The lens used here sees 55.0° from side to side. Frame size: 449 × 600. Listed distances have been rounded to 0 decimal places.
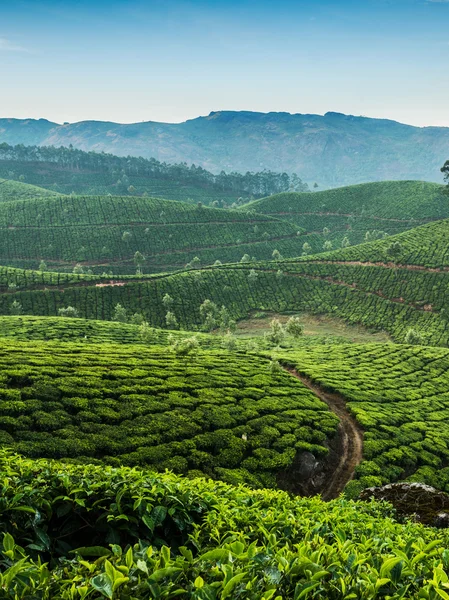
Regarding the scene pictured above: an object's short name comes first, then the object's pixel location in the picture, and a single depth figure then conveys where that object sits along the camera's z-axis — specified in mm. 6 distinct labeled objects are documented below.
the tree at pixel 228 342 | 52500
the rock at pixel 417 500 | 15531
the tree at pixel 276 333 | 58062
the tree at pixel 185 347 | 37656
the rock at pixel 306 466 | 25000
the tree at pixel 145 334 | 53678
